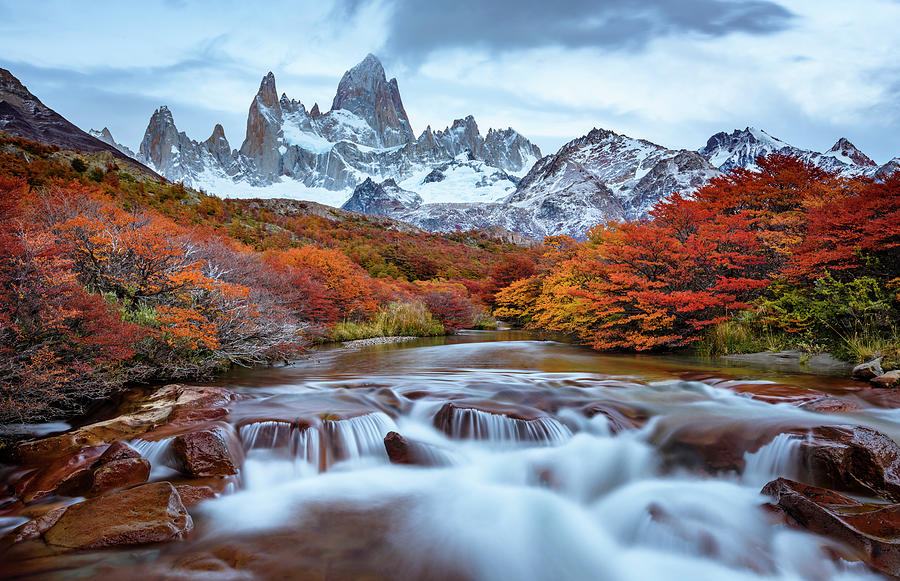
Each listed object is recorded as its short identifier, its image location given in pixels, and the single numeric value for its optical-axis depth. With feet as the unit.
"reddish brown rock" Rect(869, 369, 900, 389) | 18.39
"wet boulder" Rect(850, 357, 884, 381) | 19.90
